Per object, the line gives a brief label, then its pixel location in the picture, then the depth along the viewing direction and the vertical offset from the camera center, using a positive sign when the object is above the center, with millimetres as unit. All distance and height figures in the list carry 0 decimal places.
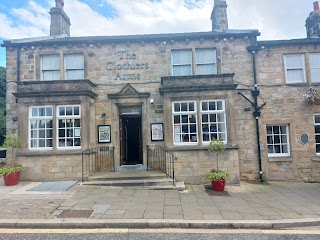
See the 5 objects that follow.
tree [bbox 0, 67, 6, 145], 28078 +5205
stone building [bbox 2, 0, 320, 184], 9812 +1799
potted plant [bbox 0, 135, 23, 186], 8836 -1103
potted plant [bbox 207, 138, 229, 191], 8398 -1502
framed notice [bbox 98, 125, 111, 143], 10633 +262
